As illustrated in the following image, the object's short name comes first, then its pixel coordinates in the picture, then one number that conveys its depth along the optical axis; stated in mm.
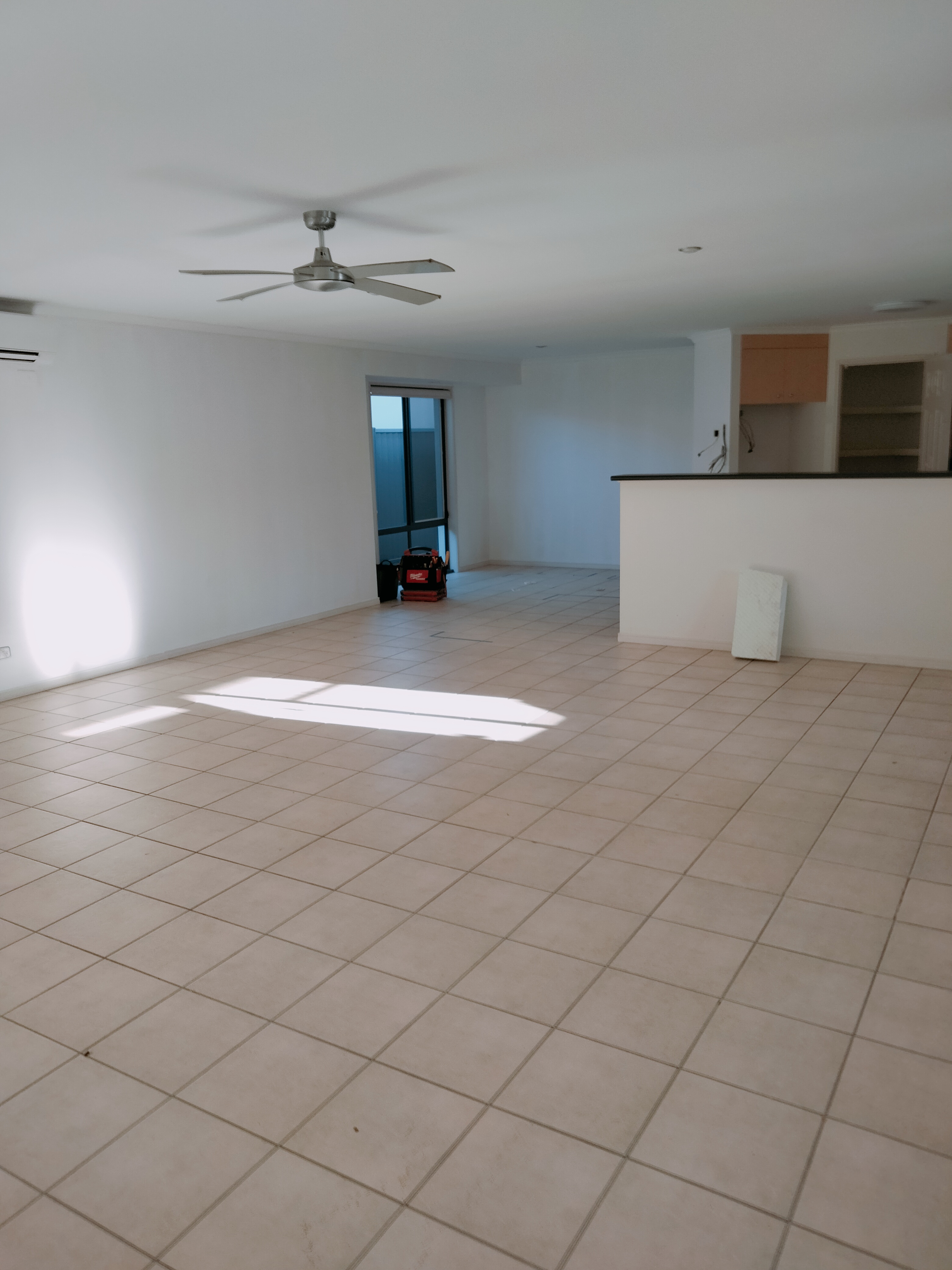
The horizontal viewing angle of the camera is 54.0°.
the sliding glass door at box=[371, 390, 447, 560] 9484
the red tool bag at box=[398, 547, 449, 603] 8828
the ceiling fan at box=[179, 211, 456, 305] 3623
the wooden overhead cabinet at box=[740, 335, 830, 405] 8039
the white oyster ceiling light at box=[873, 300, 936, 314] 6723
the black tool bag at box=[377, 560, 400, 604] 8969
